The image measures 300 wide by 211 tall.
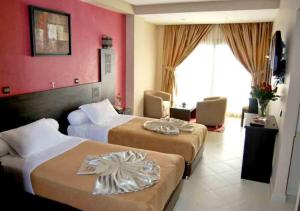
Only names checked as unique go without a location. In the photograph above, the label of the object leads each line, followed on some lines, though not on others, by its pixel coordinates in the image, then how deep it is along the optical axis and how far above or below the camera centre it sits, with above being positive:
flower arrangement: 3.35 -0.40
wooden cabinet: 3.16 -1.12
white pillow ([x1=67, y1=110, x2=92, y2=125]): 3.62 -0.85
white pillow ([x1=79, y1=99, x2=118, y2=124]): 3.78 -0.80
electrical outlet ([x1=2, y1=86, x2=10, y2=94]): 2.78 -0.36
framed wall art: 3.10 +0.37
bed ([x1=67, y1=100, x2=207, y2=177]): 3.24 -1.01
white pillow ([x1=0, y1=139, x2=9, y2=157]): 2.56 -0.93
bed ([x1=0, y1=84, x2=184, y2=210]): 1.98 -1.05
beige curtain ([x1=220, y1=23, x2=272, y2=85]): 5.79 +0.50
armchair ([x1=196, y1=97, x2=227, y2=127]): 5.42 -1.05
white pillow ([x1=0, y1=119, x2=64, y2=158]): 2.59 -0.86
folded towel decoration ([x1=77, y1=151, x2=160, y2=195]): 2.05 -1.01
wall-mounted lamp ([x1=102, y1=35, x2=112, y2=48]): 4.51 +0.37
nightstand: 4.73 -0.97
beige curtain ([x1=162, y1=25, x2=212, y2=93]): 6.32 +0.49
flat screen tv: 3.09 +0.10
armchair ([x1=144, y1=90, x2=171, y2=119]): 5.90 -1.03
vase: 3.41 -0.56
